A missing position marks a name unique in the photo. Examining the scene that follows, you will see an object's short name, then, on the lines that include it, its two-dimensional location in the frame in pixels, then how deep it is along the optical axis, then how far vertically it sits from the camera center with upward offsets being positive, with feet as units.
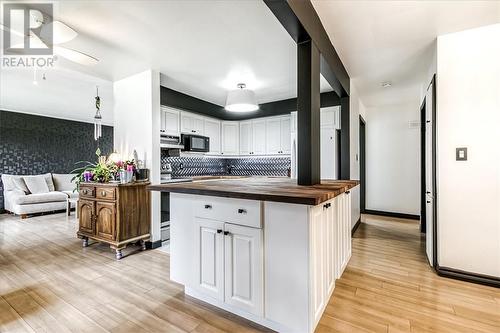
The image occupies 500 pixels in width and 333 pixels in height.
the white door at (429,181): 8.58 -0.63
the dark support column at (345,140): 11.65 +1.31
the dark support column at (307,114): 6.30 +1.43
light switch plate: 7.54 +0.36
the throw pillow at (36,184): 18.26 -1.28
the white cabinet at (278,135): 16.17 +2.19
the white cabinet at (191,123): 14.93 +2.88
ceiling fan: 6.72 +4.09
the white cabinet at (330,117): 13.06 +2.76
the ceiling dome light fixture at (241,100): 10.78 +3.08
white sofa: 16.94 -2.08
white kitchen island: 4.72 -1.92
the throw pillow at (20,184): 17.73 -1.23
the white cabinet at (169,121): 13.48 +2.72
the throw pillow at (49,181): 19.57 -1.14
